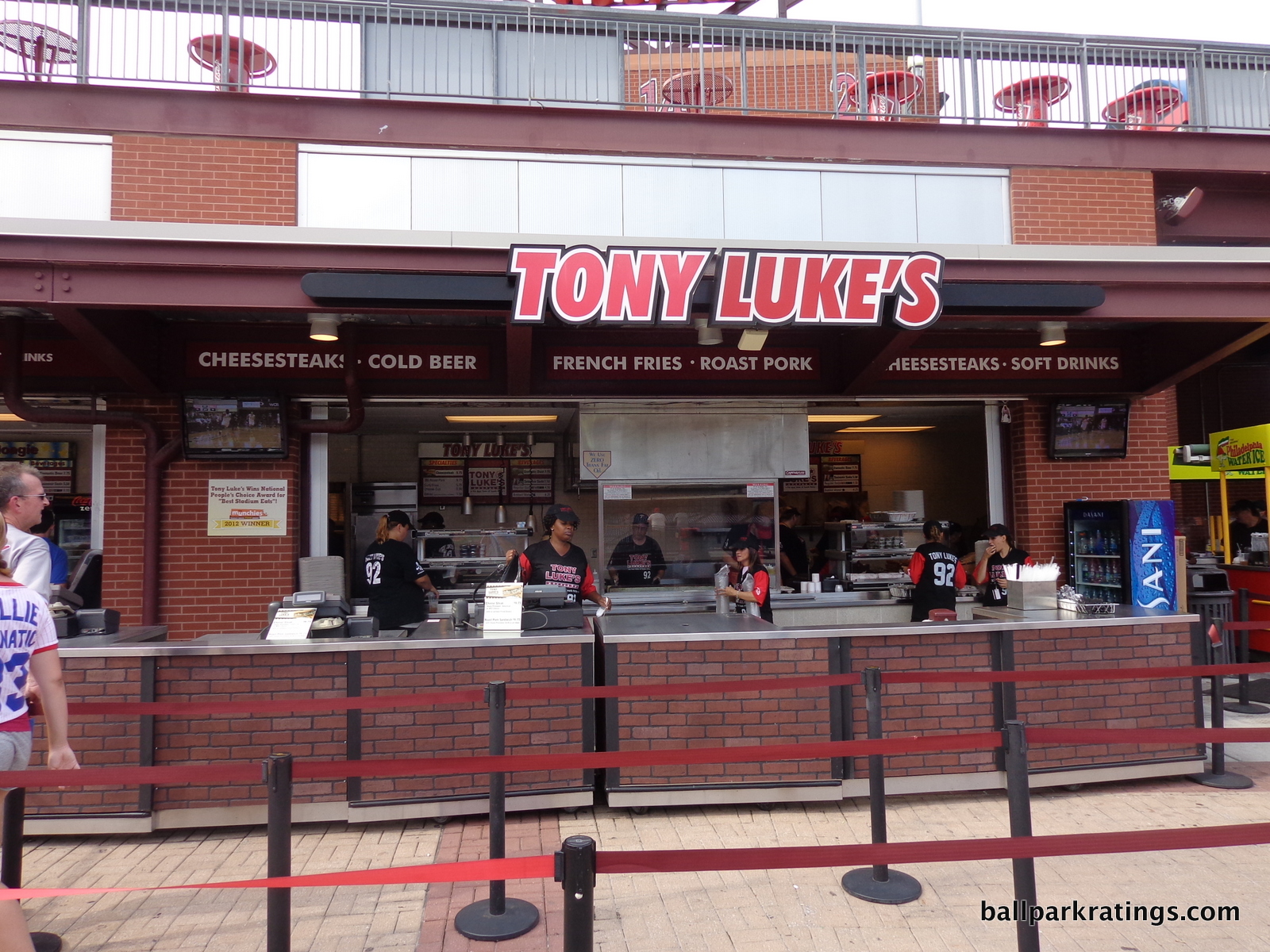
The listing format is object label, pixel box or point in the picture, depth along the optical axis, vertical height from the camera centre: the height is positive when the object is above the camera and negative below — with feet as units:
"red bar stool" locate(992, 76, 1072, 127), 30.89 +16.04
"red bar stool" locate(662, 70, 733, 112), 29.91 +17.10
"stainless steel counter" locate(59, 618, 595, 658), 15.34 -2.18
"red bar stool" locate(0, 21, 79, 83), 25.89 +15.78
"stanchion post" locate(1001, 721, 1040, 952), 9.53 -3.46
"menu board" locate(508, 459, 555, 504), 38.52 +2.13
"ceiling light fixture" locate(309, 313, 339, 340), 22.56 +5.67
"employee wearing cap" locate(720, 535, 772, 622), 21.49 -1.73
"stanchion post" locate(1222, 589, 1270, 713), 24.12 -5.05
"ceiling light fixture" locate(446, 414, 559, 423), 30.09 +4.12
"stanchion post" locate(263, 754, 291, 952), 8.84 -3.44
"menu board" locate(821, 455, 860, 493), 43.34 +2.46
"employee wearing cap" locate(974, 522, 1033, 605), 23.98 -1.31
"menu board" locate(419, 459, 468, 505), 38.47 +2.29
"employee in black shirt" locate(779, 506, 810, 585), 34.42 -1.16
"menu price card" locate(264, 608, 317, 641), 16.11 -1.85
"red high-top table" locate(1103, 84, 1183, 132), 32.37 +16.37
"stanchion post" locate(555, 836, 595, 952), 6.83 -3.08
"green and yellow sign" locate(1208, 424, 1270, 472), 30.14 +2.56
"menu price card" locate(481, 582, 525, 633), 16.65 -1.65
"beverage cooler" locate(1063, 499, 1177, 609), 26.78 -1.15
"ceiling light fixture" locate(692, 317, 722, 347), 23.64 +5.51
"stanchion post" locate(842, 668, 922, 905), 12.78 -5.56
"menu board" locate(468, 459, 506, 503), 38.45 +2.20
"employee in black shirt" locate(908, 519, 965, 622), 24.11 -1.77
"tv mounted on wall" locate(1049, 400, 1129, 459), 28.96 +3.11
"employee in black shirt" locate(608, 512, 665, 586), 28.37 -1.22
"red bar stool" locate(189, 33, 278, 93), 26.04 +15.64
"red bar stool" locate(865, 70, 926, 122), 31.24 +17.03
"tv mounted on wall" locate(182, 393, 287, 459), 24.80 +3.19
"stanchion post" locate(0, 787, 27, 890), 11.10 -4.18
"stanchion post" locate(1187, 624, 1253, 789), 17.63 -5.60
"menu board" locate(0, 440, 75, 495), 35.27 +3.24
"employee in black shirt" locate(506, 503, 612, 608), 20.49 -0.90
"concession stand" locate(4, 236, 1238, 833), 15.72 +1.57
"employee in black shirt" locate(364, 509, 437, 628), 24.18 -1.68
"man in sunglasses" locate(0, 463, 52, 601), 14.05 +0.21
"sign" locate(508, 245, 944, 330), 20.42 +6.07
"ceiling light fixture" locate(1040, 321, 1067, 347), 25.48 +5.86
